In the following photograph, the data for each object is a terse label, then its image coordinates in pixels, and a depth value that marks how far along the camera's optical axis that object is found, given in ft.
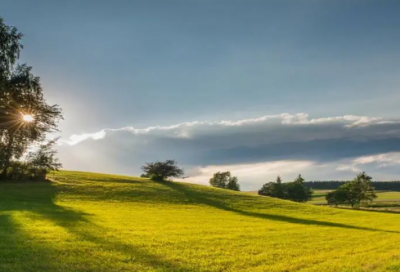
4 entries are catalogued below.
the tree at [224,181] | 535.60
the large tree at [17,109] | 146.61
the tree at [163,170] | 268.21
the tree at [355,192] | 400.00
